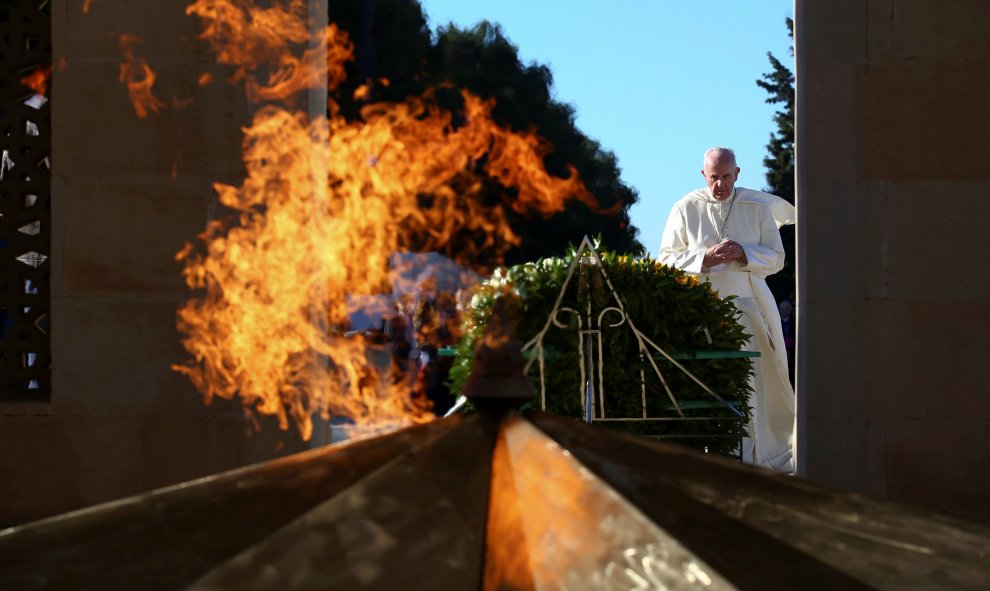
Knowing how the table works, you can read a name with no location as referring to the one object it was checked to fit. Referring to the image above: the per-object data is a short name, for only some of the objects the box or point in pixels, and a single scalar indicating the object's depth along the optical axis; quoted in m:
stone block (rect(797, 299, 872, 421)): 6.23
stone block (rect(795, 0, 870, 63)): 6.23
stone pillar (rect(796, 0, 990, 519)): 6.21
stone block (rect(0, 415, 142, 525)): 6.51
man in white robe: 9.08
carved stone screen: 6.75
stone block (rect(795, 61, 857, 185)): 6.25
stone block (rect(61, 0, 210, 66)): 6.55
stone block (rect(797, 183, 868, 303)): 6.23
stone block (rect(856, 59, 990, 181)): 6.21
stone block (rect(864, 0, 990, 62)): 6.22
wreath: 6.37
